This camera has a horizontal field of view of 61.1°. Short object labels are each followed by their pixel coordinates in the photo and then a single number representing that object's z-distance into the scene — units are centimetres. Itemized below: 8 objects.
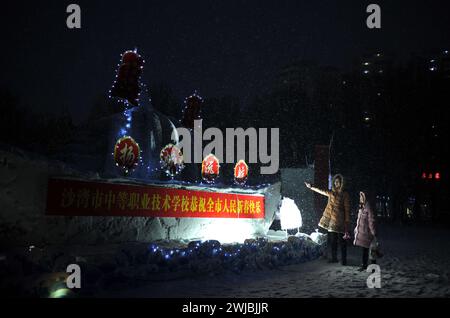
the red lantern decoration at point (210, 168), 1719
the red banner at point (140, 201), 739
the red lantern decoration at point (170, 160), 1430
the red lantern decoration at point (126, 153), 1101
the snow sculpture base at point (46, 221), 664
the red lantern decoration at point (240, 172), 1847
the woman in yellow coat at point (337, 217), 887
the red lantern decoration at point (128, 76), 1279
